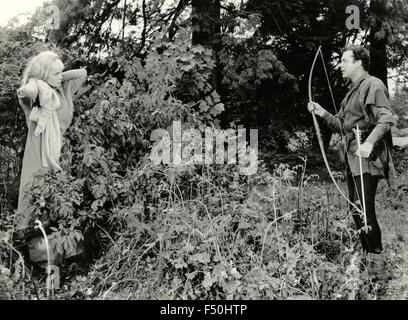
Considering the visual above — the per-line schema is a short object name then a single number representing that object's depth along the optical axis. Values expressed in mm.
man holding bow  3910
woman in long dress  4141
